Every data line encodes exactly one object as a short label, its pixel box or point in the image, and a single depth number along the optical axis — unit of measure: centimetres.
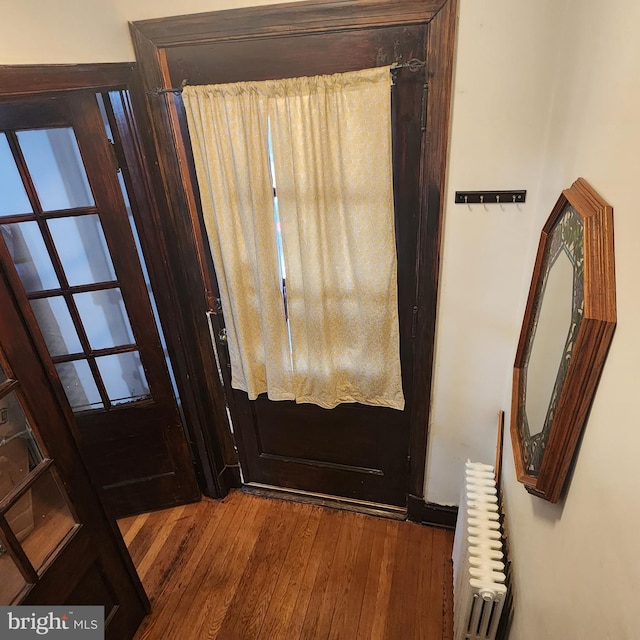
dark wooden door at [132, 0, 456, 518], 138
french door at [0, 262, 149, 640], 124
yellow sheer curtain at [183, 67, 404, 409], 147
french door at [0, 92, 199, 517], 161
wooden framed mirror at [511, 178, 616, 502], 76
